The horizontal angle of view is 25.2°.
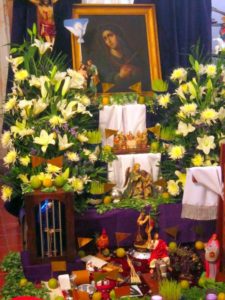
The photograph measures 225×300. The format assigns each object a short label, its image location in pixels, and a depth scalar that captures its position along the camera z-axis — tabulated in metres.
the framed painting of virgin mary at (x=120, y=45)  4.93
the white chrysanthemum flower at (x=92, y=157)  4.08
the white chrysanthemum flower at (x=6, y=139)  4.01
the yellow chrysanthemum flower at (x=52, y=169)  3.83
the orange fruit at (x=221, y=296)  2.87
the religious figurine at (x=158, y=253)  3.70
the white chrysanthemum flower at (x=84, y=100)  4.11
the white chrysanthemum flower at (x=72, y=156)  3.92
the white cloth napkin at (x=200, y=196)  3.30
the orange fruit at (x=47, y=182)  3.71
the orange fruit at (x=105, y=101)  4.62
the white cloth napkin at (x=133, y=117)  4.61
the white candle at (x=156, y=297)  2.59
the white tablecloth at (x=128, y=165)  4.41
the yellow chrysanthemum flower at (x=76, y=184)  3.85
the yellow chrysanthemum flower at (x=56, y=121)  3.86
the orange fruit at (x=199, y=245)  3.89
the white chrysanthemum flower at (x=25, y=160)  3.93
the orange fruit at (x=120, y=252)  3.99
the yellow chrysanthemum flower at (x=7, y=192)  4.06
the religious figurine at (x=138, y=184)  4.34
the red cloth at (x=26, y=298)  2.68
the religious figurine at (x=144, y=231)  3.98
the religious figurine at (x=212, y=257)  3.28
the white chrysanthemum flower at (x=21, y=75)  3.99
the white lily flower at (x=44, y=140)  3.82
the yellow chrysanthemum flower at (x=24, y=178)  3.96
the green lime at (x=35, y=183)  3.69
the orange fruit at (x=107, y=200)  4.22
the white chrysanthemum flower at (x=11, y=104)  4.04
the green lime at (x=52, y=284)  3.41
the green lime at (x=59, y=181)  3.71
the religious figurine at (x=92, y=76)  4.53
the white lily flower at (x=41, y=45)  4.05
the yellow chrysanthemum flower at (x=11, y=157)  3.96
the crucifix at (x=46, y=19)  4.88
